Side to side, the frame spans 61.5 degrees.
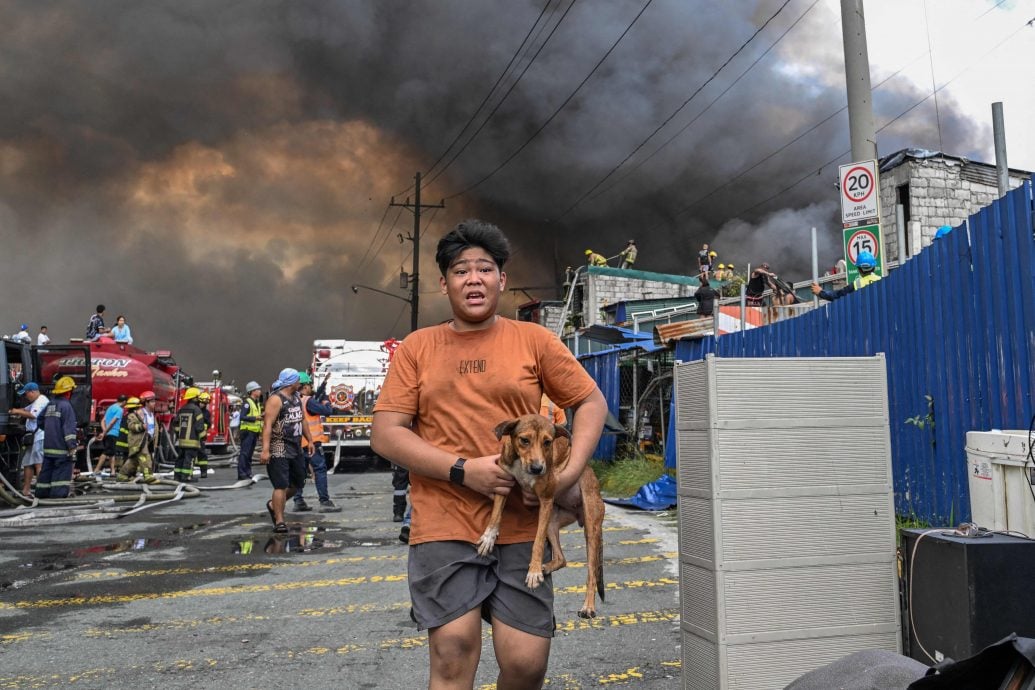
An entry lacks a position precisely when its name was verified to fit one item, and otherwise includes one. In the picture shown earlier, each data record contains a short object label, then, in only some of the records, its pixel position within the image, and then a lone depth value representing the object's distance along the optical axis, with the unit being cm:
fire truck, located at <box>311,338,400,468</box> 2397
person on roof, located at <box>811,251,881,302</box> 995
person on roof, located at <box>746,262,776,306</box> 1916
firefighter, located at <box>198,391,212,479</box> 2036
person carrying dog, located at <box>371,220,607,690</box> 282
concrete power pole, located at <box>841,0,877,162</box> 948
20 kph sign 925
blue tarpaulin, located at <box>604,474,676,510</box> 1217
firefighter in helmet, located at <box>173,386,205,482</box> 1877
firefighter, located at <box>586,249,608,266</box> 3628
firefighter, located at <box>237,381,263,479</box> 1869
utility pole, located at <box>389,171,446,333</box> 3847
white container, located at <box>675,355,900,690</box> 386
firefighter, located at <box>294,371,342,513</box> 1352
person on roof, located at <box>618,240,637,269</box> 3700
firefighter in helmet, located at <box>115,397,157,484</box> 1900
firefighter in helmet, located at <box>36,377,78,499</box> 1506
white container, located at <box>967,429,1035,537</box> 409
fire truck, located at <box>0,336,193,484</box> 1493
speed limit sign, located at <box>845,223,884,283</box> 977
